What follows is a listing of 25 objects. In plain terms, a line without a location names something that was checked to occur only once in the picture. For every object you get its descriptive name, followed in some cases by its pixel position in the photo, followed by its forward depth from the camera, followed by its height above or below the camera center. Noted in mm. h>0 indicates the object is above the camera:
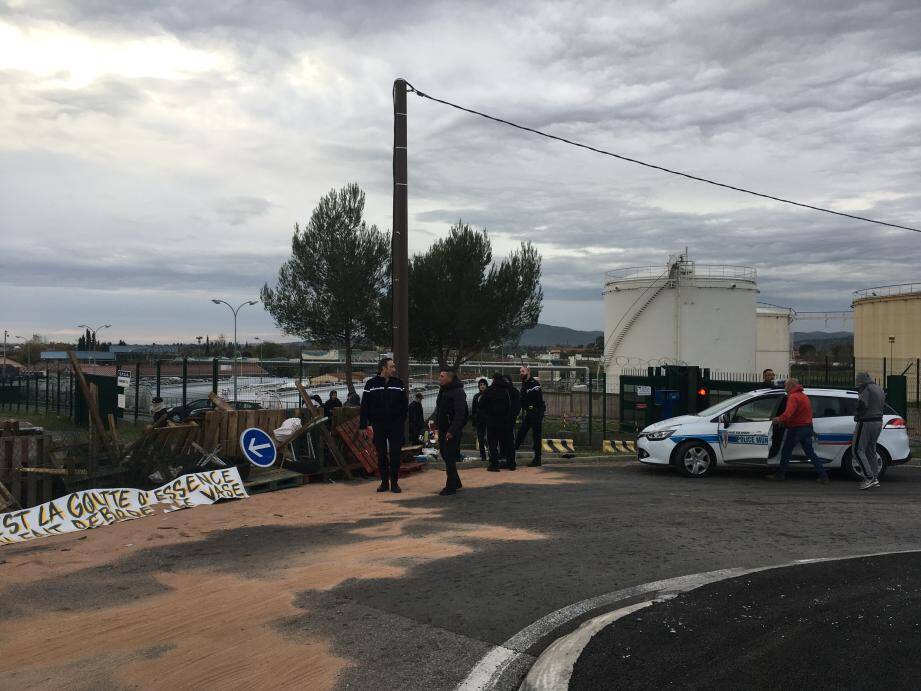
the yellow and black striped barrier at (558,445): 16555 -1805
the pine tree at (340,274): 35156 +4098
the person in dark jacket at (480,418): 13922 -980
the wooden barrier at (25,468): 9273 -1255
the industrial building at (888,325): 43812 +2233
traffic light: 17453 -773
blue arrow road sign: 11055 -1188
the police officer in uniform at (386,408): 10508 -597
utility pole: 13875 +2273
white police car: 12273 -1172
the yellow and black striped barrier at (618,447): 16016 -1786
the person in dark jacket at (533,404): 13812 -714
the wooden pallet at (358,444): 12070 -1254
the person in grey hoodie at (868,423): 11188 -865
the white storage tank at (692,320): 40312 +2267
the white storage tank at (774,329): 55062 +2451
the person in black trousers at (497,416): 13047 -877
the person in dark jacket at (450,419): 10703 -774
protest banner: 8312 -1652
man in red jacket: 11812 -873
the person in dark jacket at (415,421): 14492 -1068
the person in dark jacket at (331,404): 12797 -721
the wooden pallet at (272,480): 10766 -1635
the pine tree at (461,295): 37312 +3322
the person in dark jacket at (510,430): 13227 -1124
